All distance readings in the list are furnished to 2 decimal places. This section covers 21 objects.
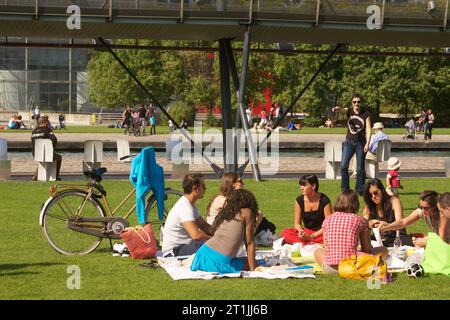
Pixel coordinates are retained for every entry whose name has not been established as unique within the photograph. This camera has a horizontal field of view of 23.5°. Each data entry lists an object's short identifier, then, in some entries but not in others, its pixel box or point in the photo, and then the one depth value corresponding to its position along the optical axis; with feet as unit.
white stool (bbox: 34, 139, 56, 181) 80.69
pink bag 41.27
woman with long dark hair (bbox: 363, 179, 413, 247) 44.39
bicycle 42.16
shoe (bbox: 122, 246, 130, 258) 42.02
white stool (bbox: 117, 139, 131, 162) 85.90
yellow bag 36.06
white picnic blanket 36.42
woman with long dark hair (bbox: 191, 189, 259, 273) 37.01
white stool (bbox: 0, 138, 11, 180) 80.23
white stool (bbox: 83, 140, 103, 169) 82.38
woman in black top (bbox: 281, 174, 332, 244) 45.03
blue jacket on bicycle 43.47
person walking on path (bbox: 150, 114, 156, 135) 194.01
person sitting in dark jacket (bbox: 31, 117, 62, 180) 82.64
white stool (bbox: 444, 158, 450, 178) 89.25
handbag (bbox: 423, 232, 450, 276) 37.91
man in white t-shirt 39.83
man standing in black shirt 66.64
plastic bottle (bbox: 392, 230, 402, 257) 41.80
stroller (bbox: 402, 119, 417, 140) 180.83
